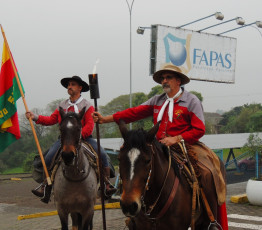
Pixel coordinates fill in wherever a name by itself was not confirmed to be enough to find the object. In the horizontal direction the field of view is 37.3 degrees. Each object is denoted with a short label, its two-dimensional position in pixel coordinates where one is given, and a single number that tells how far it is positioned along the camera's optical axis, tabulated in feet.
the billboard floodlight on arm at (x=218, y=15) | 70.03
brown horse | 11.25
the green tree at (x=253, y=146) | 49.14
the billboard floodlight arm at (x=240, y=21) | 74.64
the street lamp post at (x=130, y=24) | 82.90
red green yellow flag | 26.71
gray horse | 21.40
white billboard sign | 73.10
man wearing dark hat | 24.20
